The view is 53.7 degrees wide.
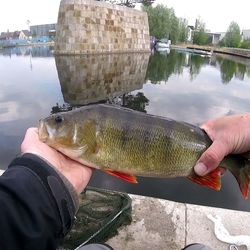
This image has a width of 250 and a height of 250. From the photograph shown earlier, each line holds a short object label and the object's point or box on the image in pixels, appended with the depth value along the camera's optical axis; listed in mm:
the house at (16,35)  95113
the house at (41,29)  99563
